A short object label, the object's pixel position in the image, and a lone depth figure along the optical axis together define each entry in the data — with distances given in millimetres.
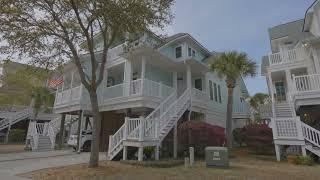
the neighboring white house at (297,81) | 13326
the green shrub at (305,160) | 12091
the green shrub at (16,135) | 29073
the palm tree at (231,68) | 17266
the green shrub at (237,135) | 23844
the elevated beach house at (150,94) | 13586
